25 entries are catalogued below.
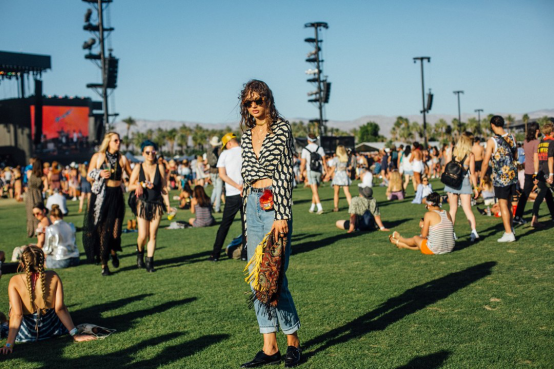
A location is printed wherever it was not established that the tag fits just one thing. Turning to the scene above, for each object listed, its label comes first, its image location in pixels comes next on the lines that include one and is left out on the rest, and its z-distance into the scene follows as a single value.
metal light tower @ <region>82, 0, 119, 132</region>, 22.11
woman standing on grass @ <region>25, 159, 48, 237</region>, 13.29
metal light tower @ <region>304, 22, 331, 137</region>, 33.59
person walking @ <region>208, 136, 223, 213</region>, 15.10
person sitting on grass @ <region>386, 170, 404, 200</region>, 19.36
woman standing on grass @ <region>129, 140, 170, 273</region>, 8.33
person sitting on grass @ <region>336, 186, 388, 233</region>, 11.50
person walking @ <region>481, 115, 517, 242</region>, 9.22
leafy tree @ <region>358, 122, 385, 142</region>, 155.44
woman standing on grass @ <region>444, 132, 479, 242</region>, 10.08
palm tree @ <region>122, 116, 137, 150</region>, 154.90
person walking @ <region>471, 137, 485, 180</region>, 10.49
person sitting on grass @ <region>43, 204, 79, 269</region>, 9.00
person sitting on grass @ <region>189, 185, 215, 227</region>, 13.70
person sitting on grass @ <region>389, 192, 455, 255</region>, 8.56
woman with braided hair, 5.18
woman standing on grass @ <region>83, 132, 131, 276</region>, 8.20
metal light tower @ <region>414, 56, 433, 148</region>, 40.81
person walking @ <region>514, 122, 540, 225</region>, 10.91
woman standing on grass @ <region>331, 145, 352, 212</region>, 15.68
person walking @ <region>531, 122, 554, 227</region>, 10.14
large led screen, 65.31
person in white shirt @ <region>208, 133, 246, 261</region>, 9.09
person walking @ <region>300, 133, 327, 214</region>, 15.44
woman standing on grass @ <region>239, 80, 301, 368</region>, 4.16
